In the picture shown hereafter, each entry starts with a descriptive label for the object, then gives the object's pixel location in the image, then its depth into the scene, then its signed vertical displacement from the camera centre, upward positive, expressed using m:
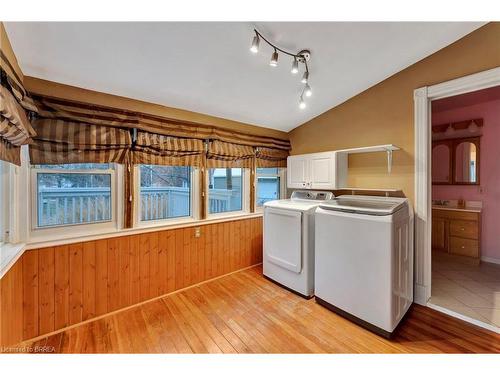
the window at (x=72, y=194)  1.91 -0.07
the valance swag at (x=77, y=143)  1.77 +0.39
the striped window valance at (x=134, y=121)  1.83 +0.67
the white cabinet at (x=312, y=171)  2.79 +0.21
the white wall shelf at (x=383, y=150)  2.33 +0.41
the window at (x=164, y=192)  2.46 -0.07
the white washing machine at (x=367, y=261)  1.76 -0.67
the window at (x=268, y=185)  3.52 +0.01
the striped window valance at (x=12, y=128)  1.13 +0.35
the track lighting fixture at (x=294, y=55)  1.55 +1.11
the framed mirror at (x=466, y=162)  3.33 +0.37
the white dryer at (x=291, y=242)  2.40 -0.66
